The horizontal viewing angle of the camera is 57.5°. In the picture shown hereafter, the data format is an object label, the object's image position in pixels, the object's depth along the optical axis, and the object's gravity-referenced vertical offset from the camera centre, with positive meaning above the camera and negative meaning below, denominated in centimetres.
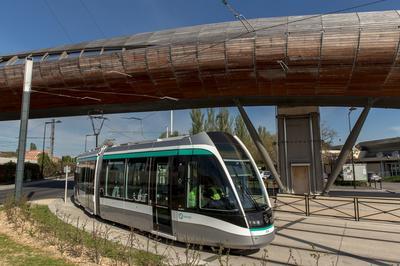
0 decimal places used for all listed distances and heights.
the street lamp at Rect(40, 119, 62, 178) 6650 +1142
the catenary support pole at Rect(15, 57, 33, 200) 1604 +245
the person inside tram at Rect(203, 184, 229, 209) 859 -42
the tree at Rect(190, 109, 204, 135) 4200 +689
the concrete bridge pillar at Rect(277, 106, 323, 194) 2502 +212
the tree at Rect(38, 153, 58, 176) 6994 +293
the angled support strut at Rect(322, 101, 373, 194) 2423 +237
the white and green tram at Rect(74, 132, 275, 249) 846 -33
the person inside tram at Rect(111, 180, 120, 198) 1270 -39
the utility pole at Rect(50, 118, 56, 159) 7423 +908
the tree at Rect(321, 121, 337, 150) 5578 +677
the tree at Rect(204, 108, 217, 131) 4219 +681
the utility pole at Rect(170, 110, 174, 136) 4022 +671
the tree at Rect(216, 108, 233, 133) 4250 +694
